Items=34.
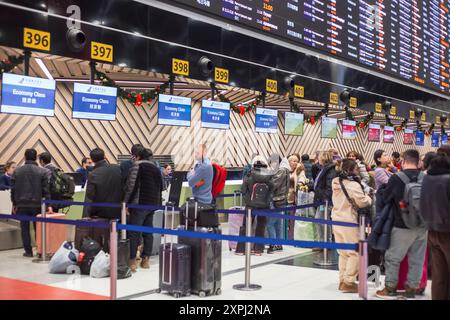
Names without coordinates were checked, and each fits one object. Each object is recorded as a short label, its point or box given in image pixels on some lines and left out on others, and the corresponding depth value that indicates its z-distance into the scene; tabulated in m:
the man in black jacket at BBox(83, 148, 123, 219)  6.29
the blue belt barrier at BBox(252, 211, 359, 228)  5.02
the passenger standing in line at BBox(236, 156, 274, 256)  7.07
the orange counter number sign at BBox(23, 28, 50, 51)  6.42
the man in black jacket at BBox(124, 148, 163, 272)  6.23
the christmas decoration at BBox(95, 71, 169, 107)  8.01
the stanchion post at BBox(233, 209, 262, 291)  5.30
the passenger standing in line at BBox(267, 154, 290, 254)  7.46
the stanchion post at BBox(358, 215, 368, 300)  3.77
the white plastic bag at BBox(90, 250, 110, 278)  5.82
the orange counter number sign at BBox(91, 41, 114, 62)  7.18
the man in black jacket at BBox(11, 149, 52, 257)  7.05
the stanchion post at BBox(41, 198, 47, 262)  6.76
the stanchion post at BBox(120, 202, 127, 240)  6.20
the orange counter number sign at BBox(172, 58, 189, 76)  8.30
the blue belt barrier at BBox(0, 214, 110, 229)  5.32
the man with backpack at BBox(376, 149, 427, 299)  4.64
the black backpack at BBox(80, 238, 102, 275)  6.00
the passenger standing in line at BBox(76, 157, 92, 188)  9.10
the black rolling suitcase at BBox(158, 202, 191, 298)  4.99
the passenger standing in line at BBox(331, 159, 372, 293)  5.21
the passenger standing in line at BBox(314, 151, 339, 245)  6.65
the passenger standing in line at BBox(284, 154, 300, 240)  8.16
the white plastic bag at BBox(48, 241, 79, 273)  6.04
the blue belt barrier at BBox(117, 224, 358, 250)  4.06
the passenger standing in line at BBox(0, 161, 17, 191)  8.20
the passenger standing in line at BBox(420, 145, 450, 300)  4.00
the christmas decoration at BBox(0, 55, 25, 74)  6.34
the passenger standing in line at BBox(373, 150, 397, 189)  6.34
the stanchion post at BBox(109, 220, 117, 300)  4.70
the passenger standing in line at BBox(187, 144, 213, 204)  6.12
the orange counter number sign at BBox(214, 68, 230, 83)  9.03
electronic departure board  8.95
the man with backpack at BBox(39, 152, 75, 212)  7.40
